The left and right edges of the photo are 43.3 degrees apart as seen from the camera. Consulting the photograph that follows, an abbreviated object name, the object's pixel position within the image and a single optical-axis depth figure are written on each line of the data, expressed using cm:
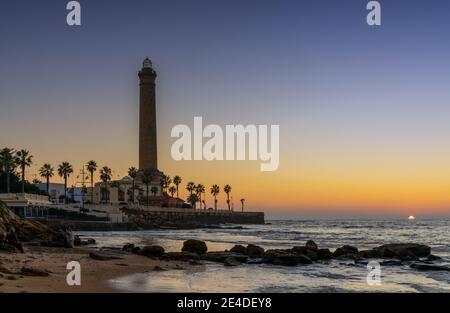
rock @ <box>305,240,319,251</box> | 4407
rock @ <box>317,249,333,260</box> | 4200
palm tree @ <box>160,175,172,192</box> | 16139
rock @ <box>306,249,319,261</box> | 4053
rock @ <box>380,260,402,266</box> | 3822
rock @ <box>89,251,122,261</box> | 3275
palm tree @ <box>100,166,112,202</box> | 14888
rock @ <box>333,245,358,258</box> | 4419
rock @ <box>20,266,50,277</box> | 2157
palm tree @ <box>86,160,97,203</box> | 14225
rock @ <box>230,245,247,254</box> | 4283
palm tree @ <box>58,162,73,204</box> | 12988
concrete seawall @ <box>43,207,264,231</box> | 9094
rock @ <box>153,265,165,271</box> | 3022
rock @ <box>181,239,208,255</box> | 4153
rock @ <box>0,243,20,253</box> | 3120
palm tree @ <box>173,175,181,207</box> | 18600
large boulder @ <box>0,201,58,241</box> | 4768
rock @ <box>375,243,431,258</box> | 4259
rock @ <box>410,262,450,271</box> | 3506
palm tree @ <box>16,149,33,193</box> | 10519
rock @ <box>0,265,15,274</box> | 2108
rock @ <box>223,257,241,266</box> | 3516
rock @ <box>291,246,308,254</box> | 4209
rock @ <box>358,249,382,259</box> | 4266
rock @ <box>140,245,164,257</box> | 3816
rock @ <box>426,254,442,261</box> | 4275
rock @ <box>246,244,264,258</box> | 4153
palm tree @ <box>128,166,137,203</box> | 15225
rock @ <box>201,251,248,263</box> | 3672
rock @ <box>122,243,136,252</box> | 4139
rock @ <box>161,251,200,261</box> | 3659
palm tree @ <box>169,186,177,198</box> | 19900
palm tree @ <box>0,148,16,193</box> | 9900
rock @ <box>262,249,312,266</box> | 3631
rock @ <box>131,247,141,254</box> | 3952
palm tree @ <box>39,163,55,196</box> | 12706
